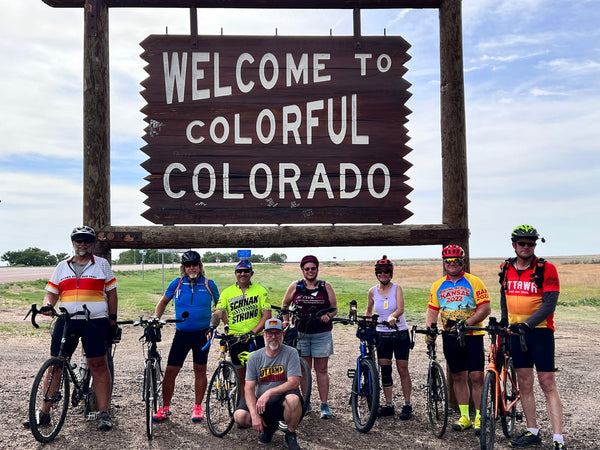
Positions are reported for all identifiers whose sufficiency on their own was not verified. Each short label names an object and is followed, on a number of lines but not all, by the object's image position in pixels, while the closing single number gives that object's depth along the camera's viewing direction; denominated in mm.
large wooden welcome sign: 7453
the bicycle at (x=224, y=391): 6198
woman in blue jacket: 6520
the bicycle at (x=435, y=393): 6113
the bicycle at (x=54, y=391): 5855
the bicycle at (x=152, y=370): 6020
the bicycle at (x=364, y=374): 6312
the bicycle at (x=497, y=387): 5371
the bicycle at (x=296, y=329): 6543
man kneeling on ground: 5590
